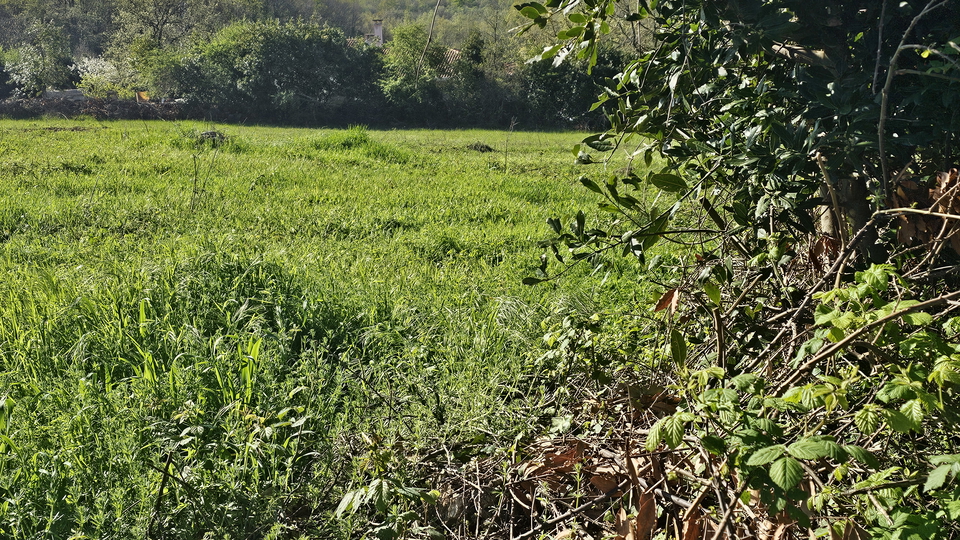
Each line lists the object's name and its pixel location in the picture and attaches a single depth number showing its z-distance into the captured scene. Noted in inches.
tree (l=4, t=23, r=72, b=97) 1167.0
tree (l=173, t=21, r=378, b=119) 1104.8
